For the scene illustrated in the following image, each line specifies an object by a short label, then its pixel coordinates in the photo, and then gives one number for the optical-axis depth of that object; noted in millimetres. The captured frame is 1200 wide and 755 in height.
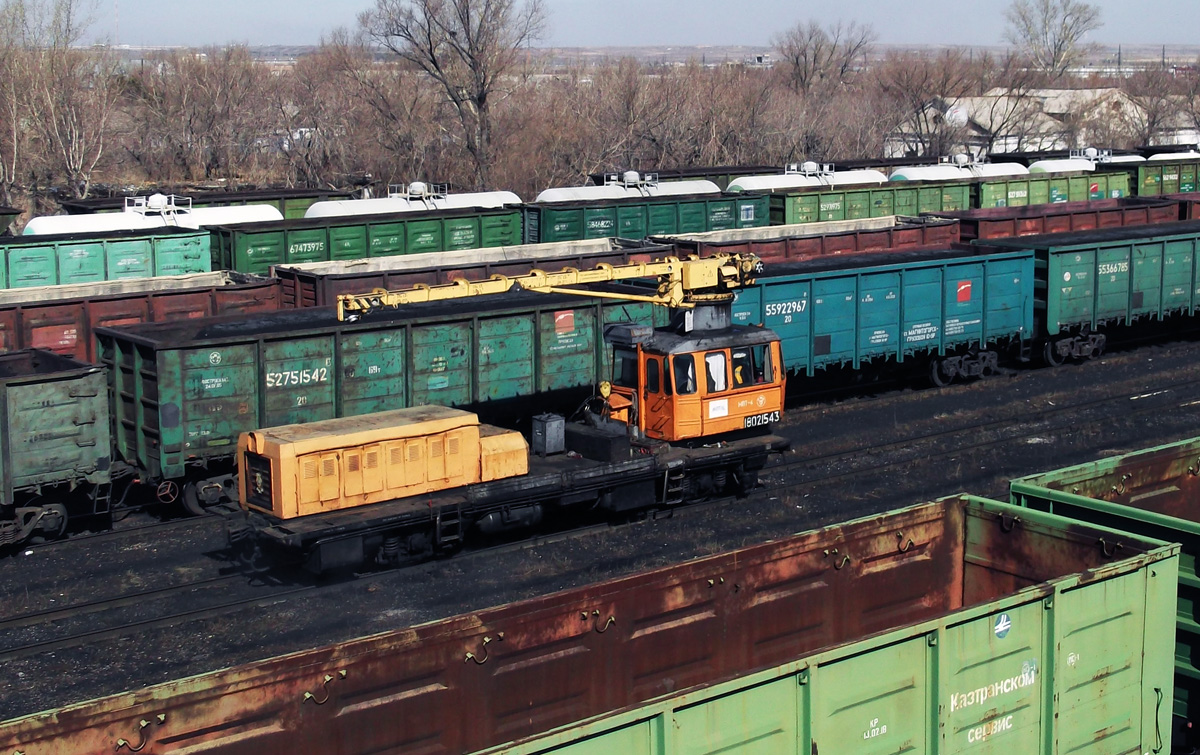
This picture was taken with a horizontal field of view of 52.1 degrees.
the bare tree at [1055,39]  125500
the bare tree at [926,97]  74375
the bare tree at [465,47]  55469
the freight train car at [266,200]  35219
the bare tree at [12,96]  49312
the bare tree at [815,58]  92188
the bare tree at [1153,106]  85688
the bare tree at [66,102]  49969
